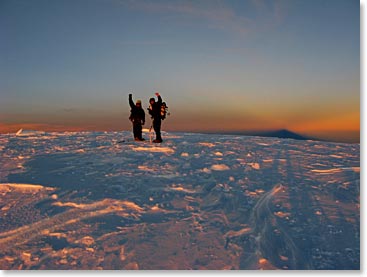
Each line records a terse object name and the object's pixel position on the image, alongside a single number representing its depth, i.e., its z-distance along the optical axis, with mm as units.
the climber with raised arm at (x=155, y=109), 10367
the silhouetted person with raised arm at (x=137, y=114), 10601
